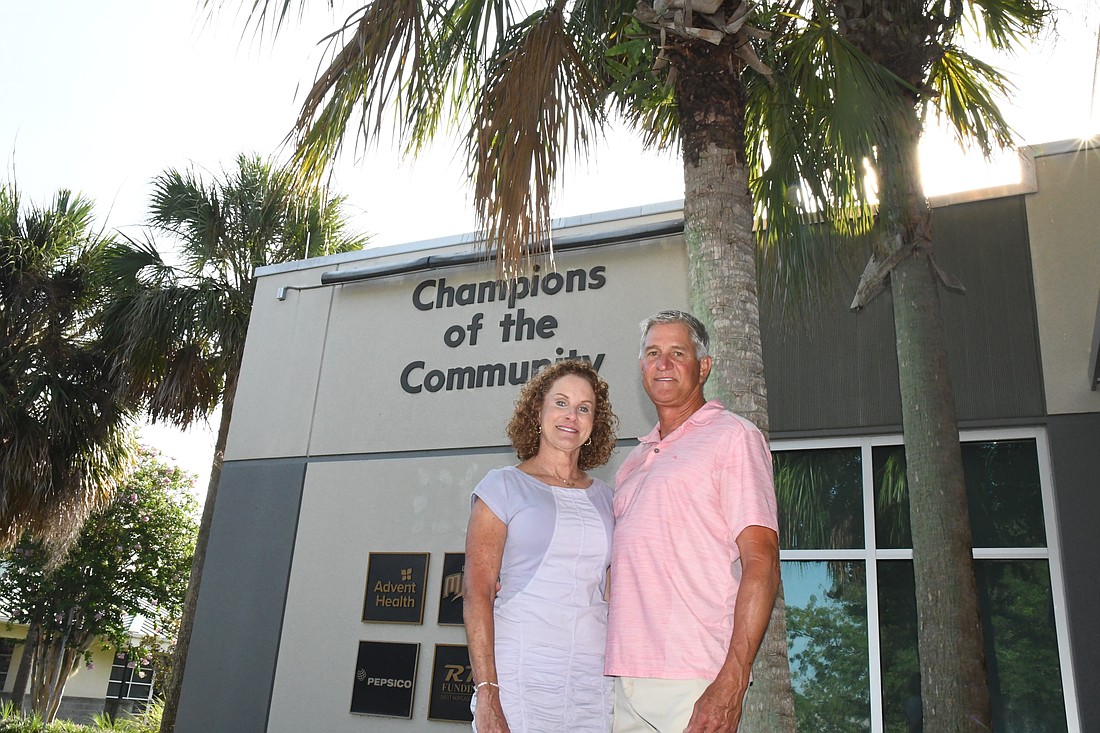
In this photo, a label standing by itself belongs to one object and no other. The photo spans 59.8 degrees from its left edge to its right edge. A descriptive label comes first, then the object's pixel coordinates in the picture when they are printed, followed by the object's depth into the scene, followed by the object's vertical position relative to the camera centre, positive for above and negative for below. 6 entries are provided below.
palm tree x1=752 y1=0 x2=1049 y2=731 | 5.03 +2.59
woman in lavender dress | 2.41 +0.25
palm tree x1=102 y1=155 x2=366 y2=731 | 11.41 +4.49
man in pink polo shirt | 2.28 +0.32
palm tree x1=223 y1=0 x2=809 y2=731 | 3.97 +2.76
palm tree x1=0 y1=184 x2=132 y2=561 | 11.30 +3.33
